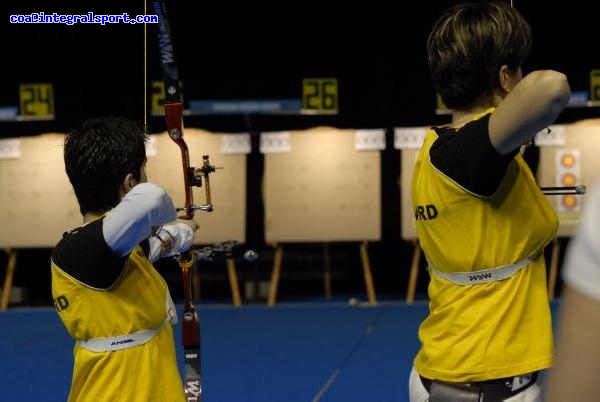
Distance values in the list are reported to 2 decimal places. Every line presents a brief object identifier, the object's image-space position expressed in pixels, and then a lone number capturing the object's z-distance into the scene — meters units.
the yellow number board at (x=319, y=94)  28.40
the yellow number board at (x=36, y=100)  28.56
